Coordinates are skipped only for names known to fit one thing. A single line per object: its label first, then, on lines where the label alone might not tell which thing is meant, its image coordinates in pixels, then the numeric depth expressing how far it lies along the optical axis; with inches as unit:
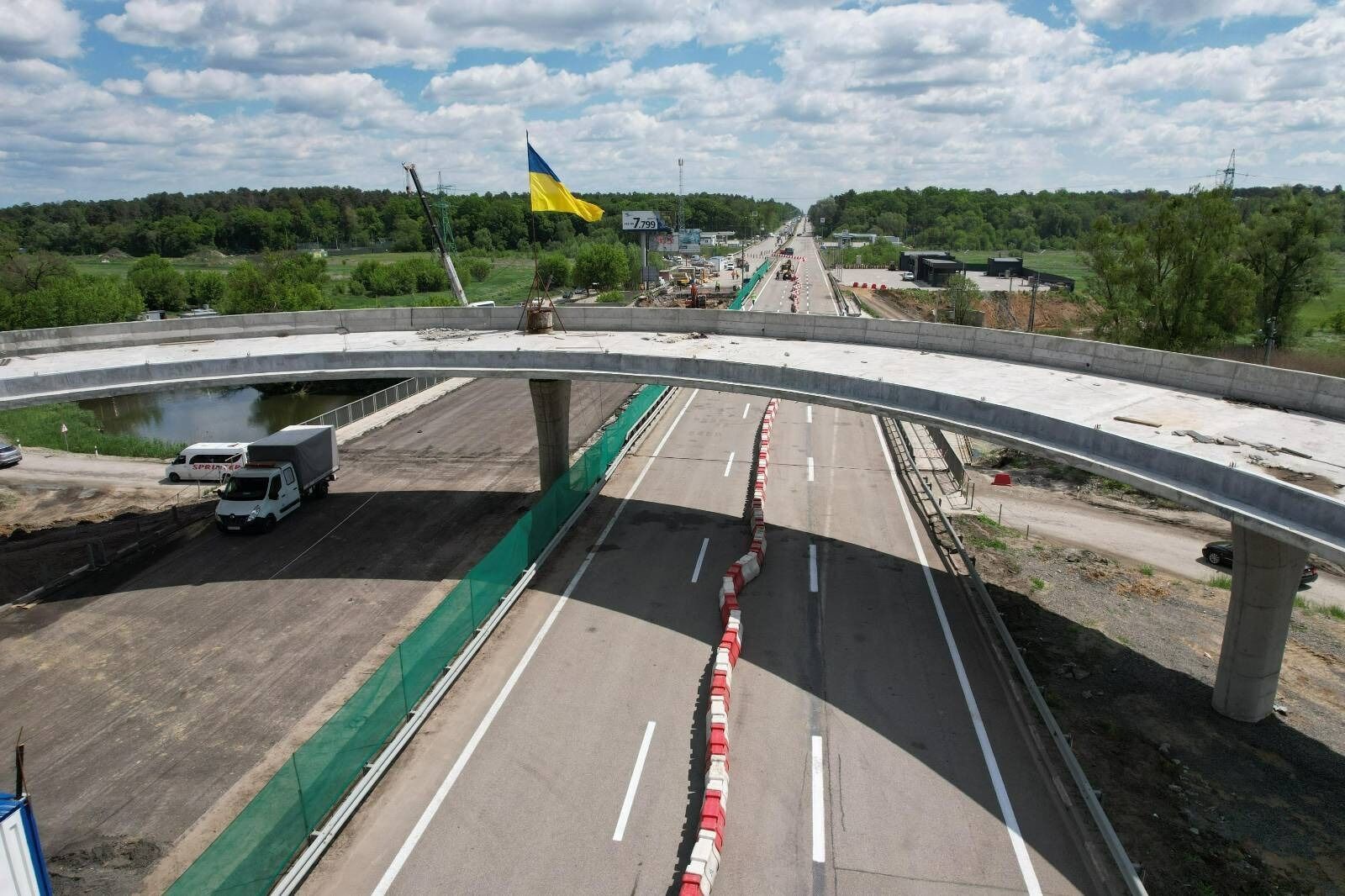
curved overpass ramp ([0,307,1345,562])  618.2
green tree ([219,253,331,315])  2608.3
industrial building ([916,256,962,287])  4559.5
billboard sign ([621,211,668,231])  4395.9
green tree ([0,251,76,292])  2733.8
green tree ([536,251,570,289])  4439.0
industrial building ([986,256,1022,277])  4982.8
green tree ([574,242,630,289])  4119.1
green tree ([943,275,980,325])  3159.5
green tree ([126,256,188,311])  3622.0
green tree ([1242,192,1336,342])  1872.5
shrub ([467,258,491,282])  5128.0
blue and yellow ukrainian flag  1084.5
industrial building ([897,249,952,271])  5226.4
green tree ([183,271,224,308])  3688.5
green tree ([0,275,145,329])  2471.7
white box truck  1104.8
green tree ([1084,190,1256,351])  1688.0
